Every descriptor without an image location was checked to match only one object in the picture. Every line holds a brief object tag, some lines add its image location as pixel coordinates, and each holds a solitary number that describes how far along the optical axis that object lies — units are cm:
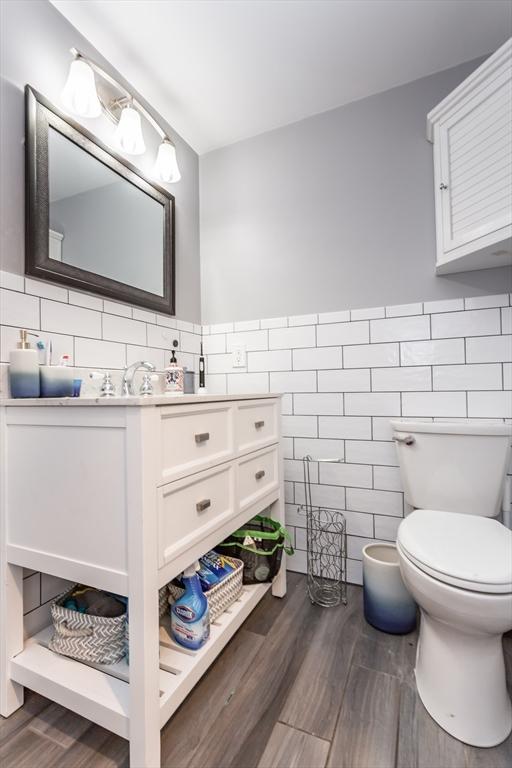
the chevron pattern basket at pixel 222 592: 112
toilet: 89
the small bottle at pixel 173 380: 151
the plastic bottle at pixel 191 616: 102
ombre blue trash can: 131
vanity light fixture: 120
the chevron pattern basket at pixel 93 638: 96
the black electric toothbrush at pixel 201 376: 181
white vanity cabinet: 79
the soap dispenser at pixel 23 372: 104
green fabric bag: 135
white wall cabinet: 121
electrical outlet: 193
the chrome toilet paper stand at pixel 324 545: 164
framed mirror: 115
